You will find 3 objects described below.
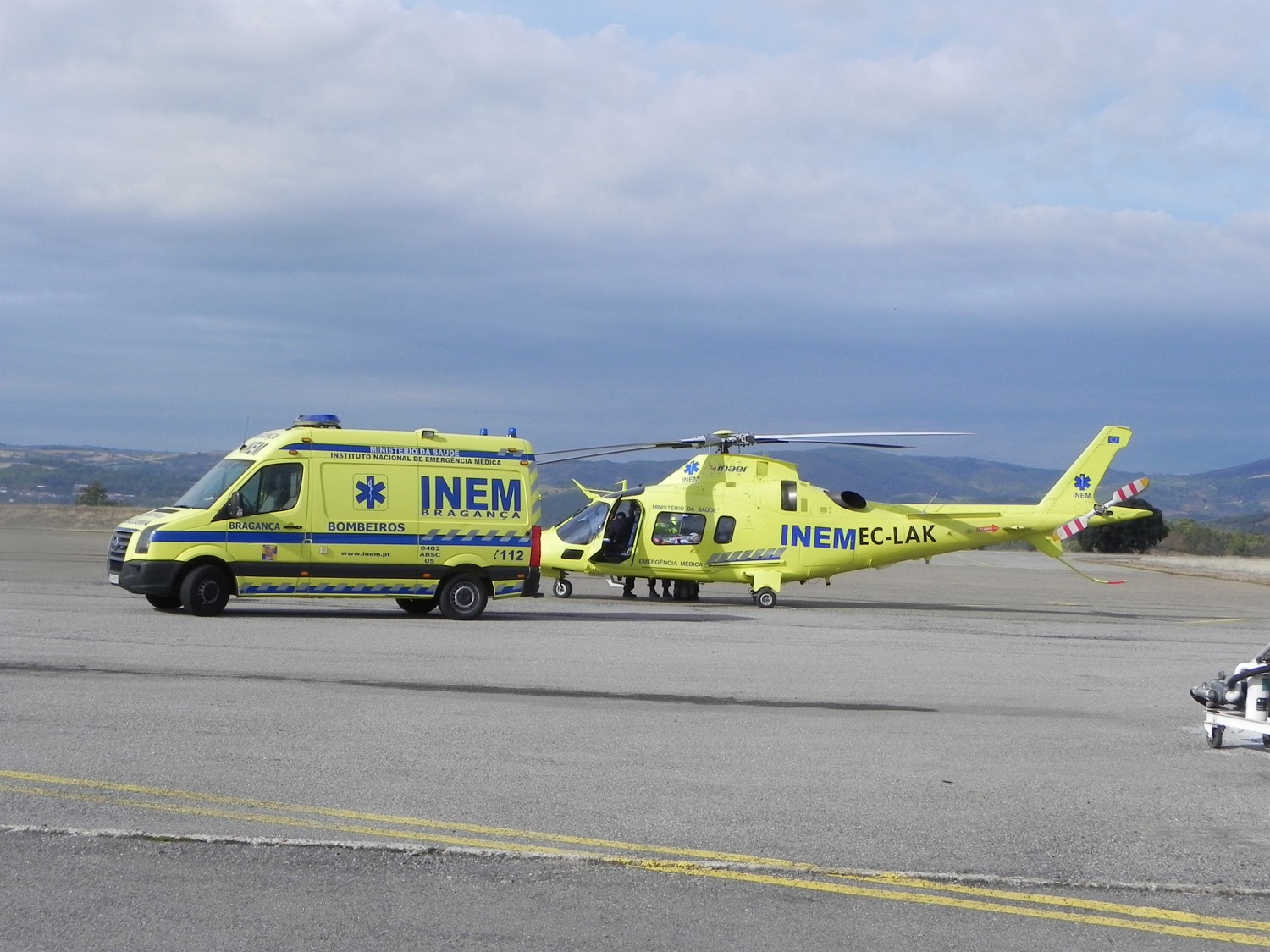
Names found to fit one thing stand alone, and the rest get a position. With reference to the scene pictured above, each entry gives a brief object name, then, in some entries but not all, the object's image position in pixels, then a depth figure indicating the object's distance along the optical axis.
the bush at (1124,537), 71.44
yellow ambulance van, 17.64
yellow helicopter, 24.06
